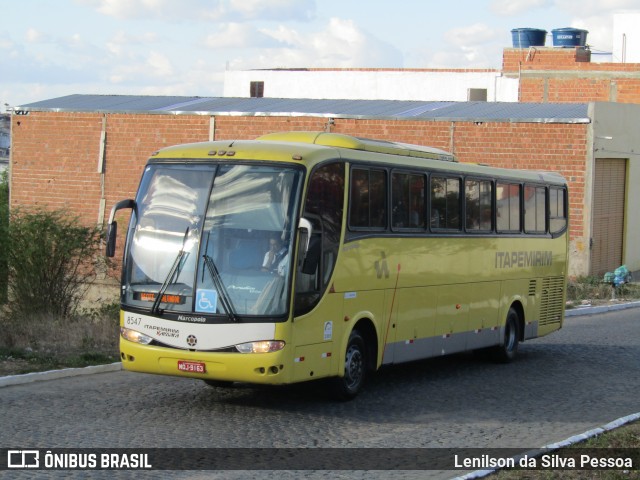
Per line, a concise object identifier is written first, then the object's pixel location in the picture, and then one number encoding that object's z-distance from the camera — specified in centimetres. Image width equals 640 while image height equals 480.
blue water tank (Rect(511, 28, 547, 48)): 5366
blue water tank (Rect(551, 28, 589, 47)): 5330
